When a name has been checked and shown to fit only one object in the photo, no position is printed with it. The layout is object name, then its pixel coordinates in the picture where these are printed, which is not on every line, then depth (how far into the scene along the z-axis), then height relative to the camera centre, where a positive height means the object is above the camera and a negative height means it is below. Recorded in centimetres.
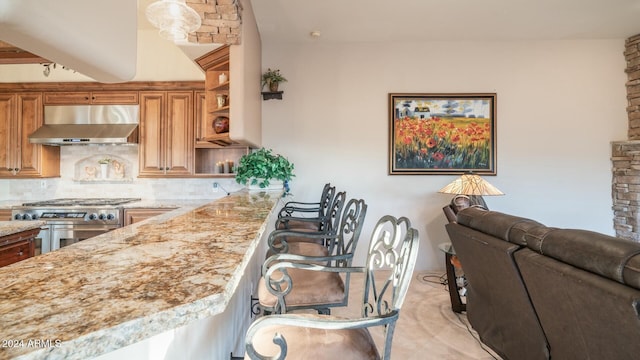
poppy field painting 379 +61
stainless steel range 330 -44
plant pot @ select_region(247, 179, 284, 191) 316 -7
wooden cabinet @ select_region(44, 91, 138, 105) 374 +101
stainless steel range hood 355 +67
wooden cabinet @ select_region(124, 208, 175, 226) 346 -40
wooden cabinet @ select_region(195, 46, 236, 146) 306 +96
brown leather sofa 104 -45
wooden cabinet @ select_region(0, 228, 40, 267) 199 -47
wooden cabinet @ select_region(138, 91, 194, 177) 377 +57
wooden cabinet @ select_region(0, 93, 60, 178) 367 +54
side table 264 -92
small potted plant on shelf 373 +125
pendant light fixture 216 +120
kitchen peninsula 42 -21
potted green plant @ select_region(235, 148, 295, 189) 297 +10
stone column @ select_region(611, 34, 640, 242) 349 +18
